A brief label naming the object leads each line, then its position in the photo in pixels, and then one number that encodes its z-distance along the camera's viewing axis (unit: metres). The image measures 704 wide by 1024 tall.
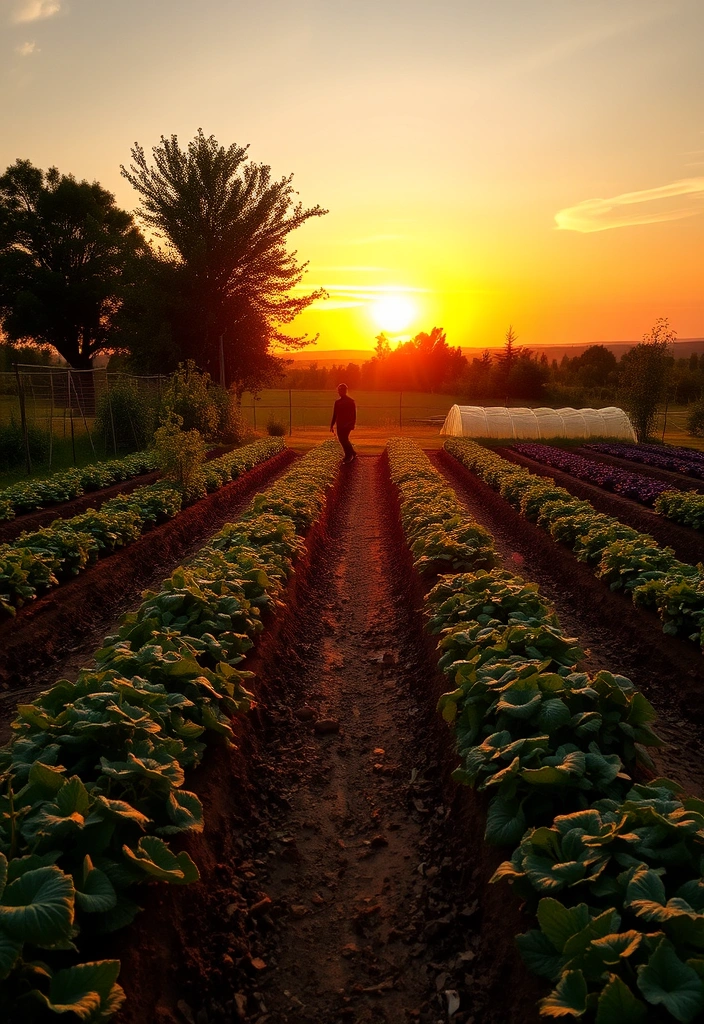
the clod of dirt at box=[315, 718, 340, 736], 5.40
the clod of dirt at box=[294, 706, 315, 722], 5.58
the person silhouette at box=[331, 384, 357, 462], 20.55
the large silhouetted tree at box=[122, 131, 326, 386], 31.62
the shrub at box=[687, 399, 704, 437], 37.03
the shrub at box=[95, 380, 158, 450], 23.47
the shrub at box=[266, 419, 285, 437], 37.25
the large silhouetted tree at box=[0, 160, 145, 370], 43.03
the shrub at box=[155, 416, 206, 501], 13.63
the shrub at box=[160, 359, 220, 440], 18.49
